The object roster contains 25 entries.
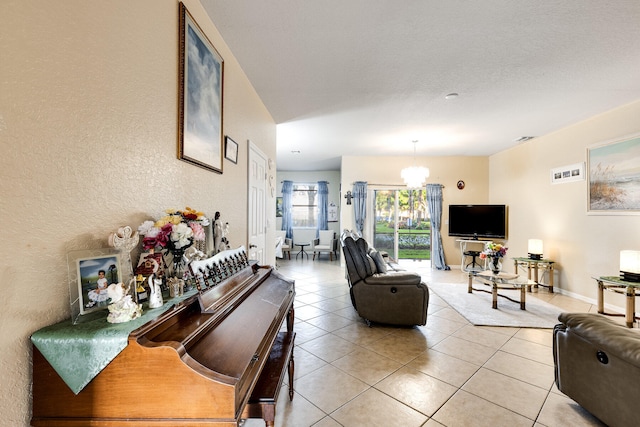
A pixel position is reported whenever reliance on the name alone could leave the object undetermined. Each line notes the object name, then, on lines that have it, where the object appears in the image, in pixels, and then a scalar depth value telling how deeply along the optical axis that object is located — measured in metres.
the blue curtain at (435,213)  6.79
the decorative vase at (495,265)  4.16
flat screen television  6.17
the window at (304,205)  9.26
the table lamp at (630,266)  3.21
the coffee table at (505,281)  3.81
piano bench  1.24
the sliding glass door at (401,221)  7.03
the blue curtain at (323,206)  9.03
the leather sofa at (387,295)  3.20
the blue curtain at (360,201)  6.78
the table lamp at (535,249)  4.86
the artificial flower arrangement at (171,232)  1.26
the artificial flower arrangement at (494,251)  4.19
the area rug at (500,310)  3.39
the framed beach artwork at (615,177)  3.57
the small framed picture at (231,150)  2.39
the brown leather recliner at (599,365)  1.47
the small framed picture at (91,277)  0.96
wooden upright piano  0.87
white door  3.10
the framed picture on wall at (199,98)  1.68
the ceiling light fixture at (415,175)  5.53
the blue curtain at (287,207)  8.98
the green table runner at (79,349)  0.85
